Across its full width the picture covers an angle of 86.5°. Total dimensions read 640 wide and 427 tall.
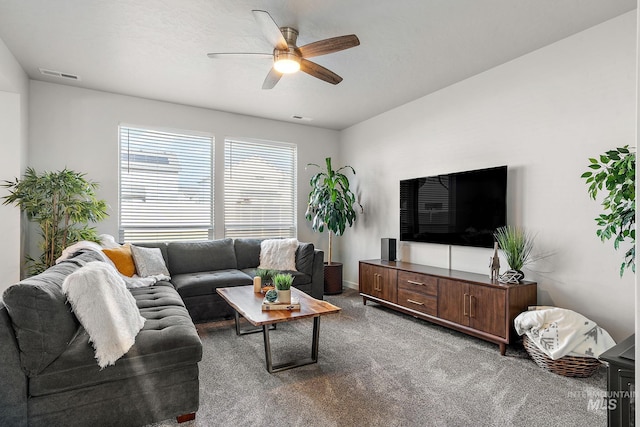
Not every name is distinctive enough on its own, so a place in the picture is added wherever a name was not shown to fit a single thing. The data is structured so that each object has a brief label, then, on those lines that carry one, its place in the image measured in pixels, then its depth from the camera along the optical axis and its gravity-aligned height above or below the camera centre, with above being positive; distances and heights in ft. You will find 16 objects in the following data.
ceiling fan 7.77 +4.01
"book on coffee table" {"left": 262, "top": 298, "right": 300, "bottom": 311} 8.70 -2.42
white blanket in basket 8.03 -2.93
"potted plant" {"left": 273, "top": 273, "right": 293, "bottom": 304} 8.93 -2.05
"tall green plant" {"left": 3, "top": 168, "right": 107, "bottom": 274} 10.97 +0.14
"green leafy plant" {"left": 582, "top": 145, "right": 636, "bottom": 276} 7.05 +0.39
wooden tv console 9.50 -2.74
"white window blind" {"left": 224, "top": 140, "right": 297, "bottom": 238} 16.96 +1.17
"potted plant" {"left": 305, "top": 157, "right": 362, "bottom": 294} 16.71 +0.10
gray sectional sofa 5.33 -2.70
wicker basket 8.08 -3.67
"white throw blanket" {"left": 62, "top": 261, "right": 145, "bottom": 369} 5.89 -1.87
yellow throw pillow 11.78 -1.72
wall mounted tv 11.18 +0.19
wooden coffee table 8.14 -2.54
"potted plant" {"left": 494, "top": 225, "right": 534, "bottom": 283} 10.00 -1.08
